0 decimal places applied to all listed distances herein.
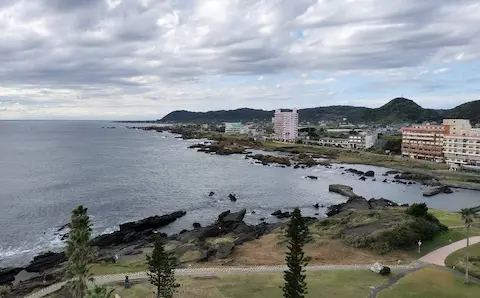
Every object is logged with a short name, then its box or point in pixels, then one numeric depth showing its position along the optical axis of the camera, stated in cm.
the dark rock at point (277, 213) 7814
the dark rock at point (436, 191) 9638
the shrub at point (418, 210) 5559
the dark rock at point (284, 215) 7639
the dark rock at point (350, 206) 7833
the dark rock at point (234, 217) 6946
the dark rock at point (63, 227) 6735
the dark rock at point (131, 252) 5385
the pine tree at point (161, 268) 3181
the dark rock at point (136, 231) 6047
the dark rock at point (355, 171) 12569
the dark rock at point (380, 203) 8087
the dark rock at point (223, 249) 4972
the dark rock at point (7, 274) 4763
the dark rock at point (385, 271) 3991
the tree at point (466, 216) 3888
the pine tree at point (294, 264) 3170
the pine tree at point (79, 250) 2331
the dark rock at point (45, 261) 5053
